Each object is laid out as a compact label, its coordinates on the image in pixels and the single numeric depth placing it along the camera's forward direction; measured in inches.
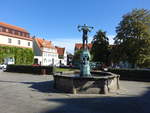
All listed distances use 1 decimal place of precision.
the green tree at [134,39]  813.0
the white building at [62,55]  2277.5
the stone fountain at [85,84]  300.2
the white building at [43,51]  1763.9
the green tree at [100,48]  1129.6
